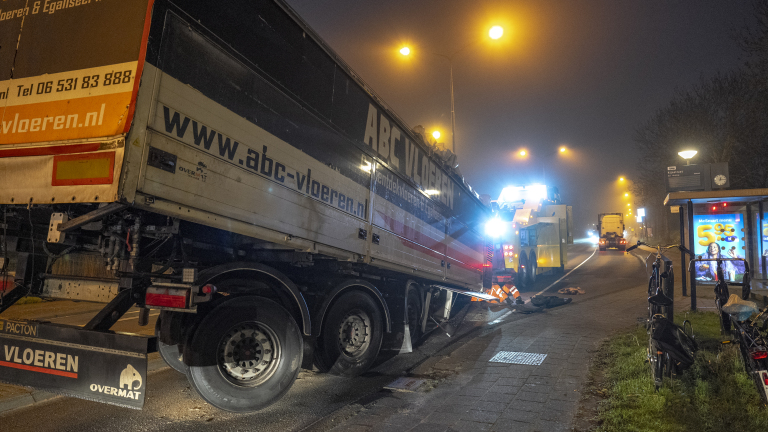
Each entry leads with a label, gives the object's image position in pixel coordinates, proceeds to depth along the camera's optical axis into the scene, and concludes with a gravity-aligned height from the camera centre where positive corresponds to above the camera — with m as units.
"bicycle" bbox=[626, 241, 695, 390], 4.24 -0.40
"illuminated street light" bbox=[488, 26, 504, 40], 11.51 +6.45
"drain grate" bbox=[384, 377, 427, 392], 4.96 -1.12
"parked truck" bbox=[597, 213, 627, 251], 40.91 +6.13
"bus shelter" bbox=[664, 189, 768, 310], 11.26 +1.99
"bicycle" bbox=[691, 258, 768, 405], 3.71 -0.32
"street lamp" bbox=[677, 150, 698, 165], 16.18 +5.28
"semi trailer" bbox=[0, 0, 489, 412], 2.98 +0.55
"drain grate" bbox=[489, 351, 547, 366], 5.94 -0.89
